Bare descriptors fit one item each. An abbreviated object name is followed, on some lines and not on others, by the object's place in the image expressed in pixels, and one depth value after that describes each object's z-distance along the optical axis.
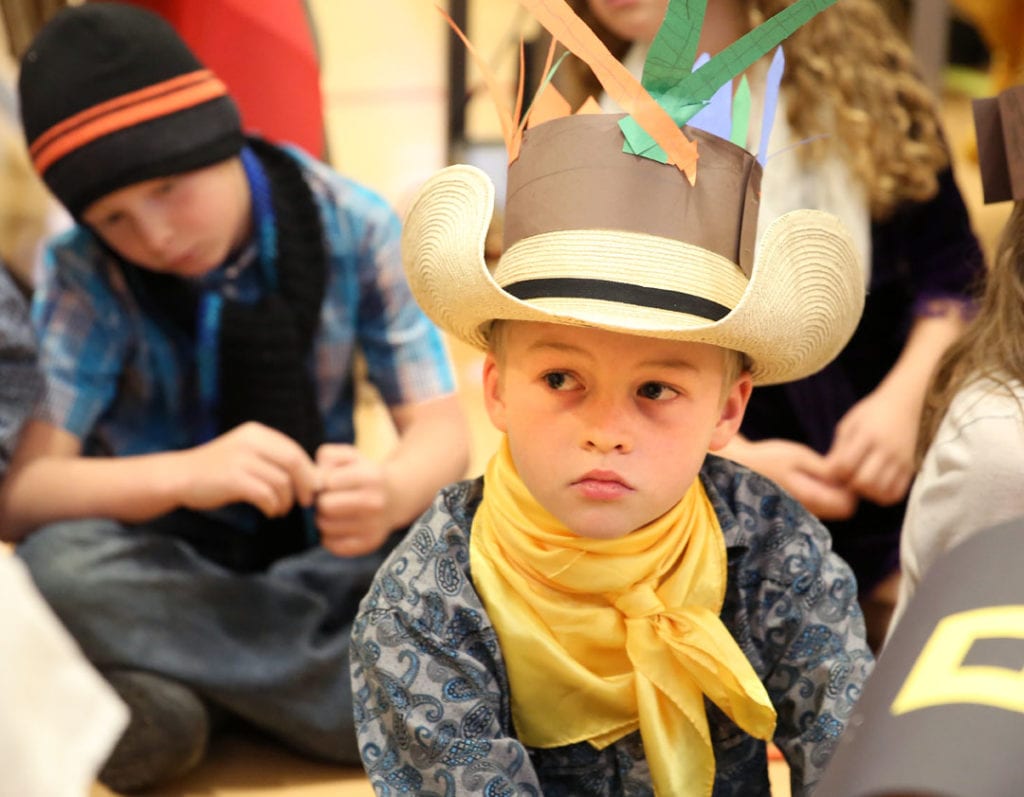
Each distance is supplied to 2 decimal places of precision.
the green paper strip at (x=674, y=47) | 2.21
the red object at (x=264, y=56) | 2.94
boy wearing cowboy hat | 2.23
